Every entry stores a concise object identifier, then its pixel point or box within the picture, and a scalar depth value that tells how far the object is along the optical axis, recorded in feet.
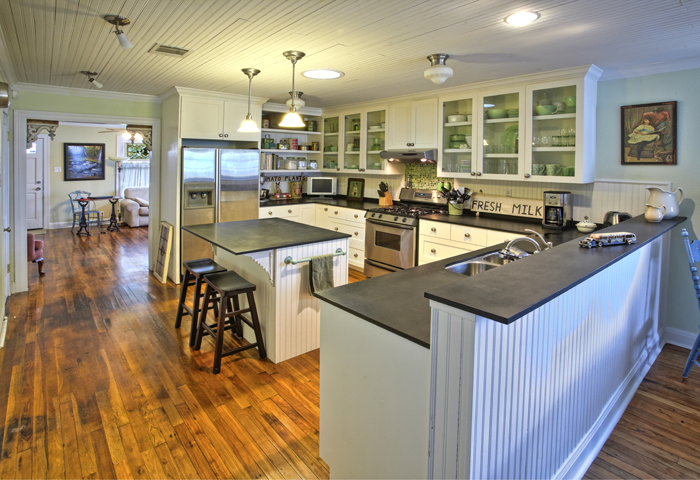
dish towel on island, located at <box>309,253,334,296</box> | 9.89
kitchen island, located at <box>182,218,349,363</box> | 9.43
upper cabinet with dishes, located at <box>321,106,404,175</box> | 17.80
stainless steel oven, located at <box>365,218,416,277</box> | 15.14
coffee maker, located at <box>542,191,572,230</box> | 12.32
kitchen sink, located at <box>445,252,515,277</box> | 7.84
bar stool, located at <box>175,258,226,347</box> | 10.63
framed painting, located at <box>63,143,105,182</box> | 29.99
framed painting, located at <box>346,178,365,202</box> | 19.75
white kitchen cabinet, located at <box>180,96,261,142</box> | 15.53
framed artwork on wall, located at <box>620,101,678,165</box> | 10.80
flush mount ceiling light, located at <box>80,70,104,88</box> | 12.63
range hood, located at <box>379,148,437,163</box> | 15.38
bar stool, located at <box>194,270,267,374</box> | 9.32
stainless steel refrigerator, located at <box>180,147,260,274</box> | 15.80
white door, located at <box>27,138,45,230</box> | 28.14
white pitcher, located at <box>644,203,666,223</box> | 9.62
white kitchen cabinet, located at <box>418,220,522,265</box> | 12.81
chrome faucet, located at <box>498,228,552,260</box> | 8.05
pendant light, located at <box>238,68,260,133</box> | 11.03
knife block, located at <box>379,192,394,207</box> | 18.10
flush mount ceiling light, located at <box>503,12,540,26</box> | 7.41
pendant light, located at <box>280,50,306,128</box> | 10.14
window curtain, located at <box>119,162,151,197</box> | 32.81
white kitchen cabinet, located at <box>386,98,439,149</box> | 15.35
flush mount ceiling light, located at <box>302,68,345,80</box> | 12.04
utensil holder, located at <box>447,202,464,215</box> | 15.24
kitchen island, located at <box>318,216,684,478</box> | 4.02
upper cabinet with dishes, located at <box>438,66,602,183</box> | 11.66
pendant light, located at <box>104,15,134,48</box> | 7.84
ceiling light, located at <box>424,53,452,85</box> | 10.11
